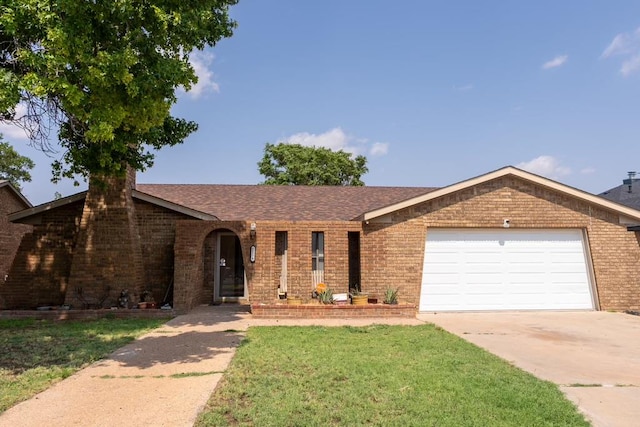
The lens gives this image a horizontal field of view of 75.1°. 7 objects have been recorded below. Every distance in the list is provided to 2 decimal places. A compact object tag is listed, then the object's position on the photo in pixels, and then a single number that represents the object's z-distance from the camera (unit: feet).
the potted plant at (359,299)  38.45
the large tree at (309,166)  113.29
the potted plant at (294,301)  38.20
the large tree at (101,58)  19.71
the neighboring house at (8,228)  54.29
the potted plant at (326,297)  38.96
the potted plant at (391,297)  38.99
